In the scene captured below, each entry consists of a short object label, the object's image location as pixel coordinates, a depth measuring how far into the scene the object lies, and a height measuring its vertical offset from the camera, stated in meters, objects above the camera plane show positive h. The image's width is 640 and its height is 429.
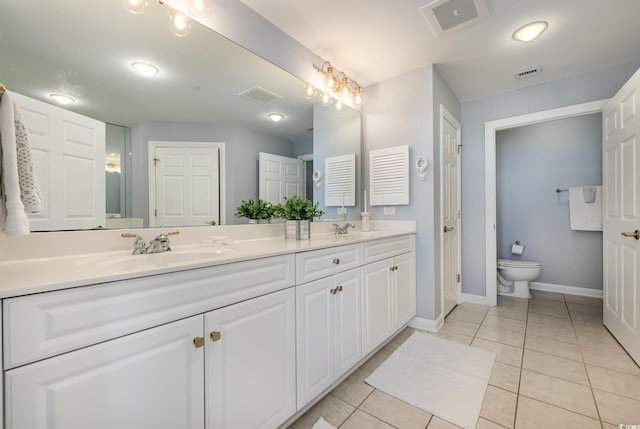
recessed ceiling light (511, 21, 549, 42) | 1.92 +1.35
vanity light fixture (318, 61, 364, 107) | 2.30 +1.19
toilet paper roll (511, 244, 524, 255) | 3.55 -0.49
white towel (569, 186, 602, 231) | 3.12 +0.00
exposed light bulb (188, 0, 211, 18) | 1.43 +1.11
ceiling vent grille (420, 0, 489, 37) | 1.70 +1.34
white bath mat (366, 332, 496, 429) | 1.45 -1.05
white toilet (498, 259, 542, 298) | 3.18 -0.77
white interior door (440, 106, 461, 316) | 2.62 +0.05
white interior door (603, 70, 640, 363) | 1.83 -0.03
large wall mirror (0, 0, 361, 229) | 1.06 +0.63
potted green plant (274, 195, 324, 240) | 1.83 -0.03
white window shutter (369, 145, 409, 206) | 2.51 +0.36
